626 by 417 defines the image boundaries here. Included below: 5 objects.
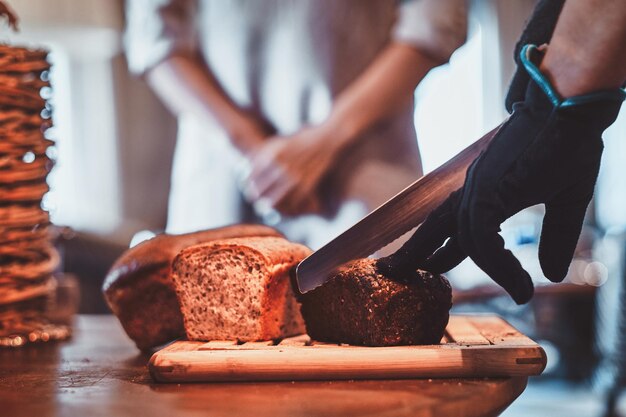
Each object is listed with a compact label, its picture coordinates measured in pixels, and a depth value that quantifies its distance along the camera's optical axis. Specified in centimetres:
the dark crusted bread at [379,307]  90
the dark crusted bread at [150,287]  106
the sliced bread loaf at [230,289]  97
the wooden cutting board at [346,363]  83
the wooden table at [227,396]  70
